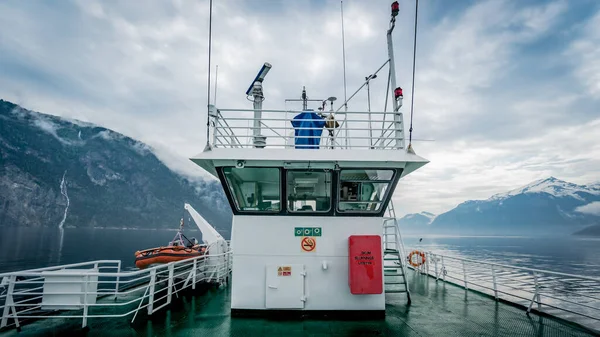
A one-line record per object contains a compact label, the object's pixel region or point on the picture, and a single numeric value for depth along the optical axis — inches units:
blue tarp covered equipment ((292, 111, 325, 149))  284.5
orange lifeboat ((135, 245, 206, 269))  476.7
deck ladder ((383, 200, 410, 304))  303.1
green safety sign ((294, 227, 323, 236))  263.3
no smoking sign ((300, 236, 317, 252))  261.4
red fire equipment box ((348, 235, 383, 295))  246.8
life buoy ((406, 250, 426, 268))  488.7
